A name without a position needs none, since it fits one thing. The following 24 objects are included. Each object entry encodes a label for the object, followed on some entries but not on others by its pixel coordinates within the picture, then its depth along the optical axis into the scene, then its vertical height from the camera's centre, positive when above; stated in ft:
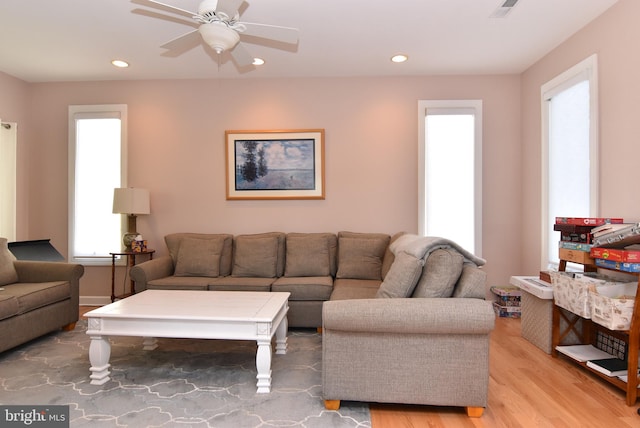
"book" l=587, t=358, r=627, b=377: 7.60 -3.28
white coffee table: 7.51 -2.33
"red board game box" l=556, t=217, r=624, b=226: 8.38 -0.15
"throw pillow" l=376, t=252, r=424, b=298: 7.26 -1.32
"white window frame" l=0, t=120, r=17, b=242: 13.47 +1.26
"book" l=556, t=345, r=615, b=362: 8.46 -3.32
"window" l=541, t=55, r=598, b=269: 9.72 +1.93
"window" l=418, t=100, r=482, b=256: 13.58 +1.63
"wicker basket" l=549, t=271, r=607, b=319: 8.08 -1.79
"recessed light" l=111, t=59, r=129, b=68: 12.52 +5.26
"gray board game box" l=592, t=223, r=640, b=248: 7.29 -0.49
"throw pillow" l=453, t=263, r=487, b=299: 6.83 -1.34
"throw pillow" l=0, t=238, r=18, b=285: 10.87 -1.61
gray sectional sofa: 6.43 -2.20
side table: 12.86 -1.66
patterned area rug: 6.57 -3.67
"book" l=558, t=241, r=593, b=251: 8.54 -0.77
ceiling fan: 6.81 +3.85
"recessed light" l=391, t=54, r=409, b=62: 12.07 +5.25
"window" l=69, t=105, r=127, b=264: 14.25 +1.21
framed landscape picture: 13.92 +1.93
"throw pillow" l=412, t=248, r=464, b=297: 6.98 -1.17
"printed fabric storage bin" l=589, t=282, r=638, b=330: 7.20 -1.83
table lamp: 12.91 +0.38
